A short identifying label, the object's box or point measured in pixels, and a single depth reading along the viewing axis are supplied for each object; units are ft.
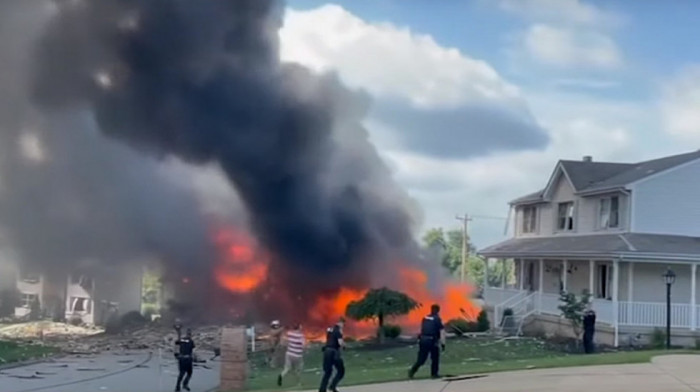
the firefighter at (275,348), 97.81
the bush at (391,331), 117.66
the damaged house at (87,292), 173.68
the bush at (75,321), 176.76
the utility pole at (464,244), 228.84
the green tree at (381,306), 115.14
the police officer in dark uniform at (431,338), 62.95
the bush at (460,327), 123.34
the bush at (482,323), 125.14
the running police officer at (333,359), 60.59
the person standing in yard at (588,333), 94.02
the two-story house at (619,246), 104.42
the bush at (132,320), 159.53
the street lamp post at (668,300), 96.92
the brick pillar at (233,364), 73.46
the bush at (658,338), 101.14
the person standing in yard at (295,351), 69.56
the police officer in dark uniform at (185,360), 77.30
